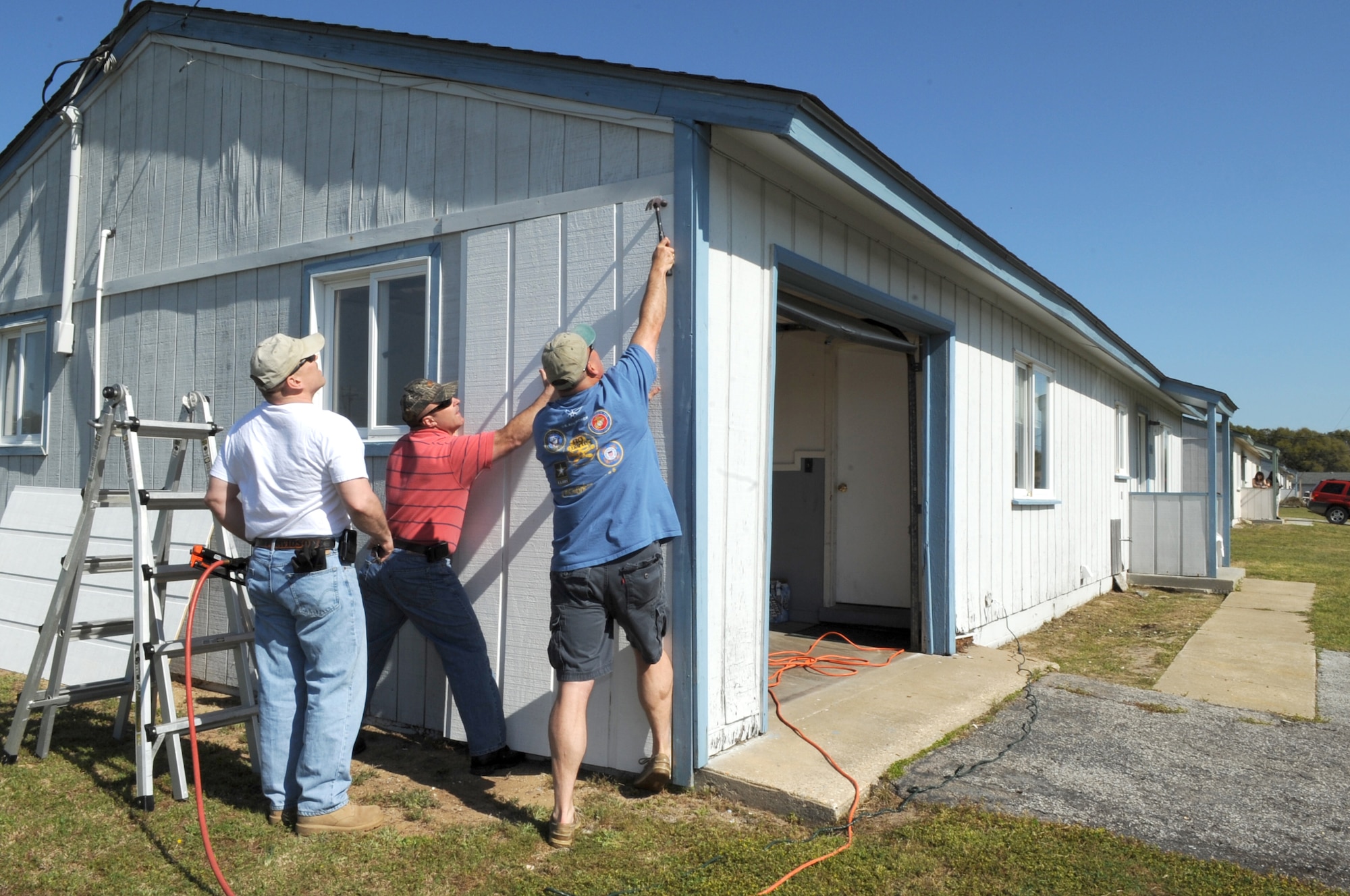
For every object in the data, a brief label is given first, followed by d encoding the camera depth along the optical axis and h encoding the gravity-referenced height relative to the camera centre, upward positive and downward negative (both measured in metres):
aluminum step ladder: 3.94 -0.73
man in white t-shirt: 3.61 -0.43
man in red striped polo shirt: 4.32 -0.39
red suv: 35.41 -1.04
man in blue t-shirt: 3.59 -0.23
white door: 8.17 -0.10
